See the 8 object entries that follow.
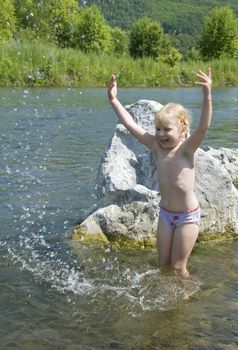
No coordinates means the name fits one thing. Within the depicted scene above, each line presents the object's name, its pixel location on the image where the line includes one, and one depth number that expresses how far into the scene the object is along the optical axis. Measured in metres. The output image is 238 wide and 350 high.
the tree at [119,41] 71.50
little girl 5.33
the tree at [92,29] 50.50
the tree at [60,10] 18.33
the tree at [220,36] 71.62
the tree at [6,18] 34.62
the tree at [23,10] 21.83
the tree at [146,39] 65.81
